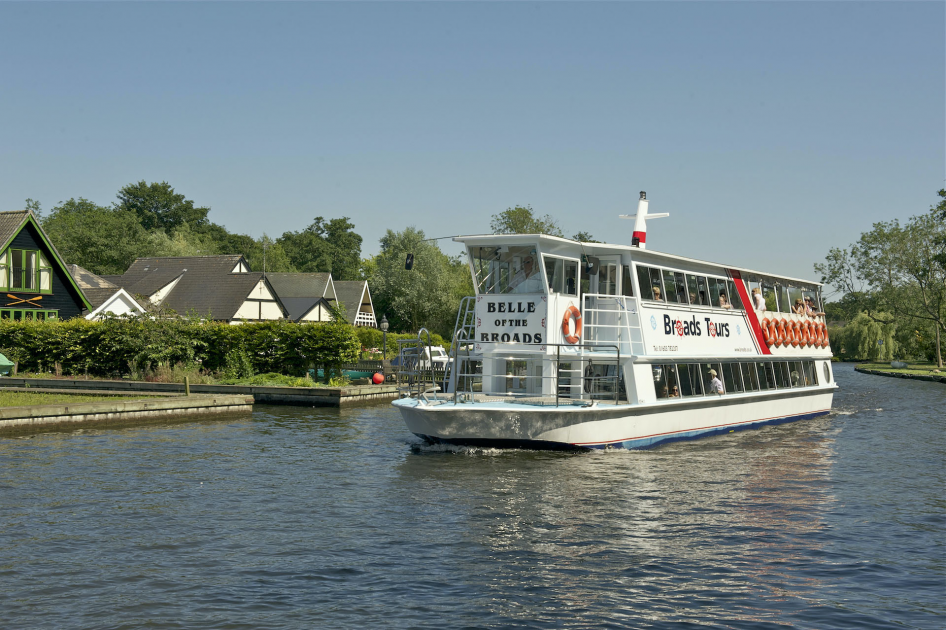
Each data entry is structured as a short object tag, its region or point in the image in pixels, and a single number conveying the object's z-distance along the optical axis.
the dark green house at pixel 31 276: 43.84
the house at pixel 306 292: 70.23
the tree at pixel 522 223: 70.12
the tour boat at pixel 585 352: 18.95
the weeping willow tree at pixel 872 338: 86.25
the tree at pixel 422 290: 74.50
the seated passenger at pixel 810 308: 30.73
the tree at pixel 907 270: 74.19
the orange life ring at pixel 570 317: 20.56
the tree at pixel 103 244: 88.81
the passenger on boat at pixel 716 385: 23.91
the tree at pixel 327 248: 128.62
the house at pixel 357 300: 81.81
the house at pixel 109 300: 52.21
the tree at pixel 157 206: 125.81
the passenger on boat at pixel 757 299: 26.88
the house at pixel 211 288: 61.44
